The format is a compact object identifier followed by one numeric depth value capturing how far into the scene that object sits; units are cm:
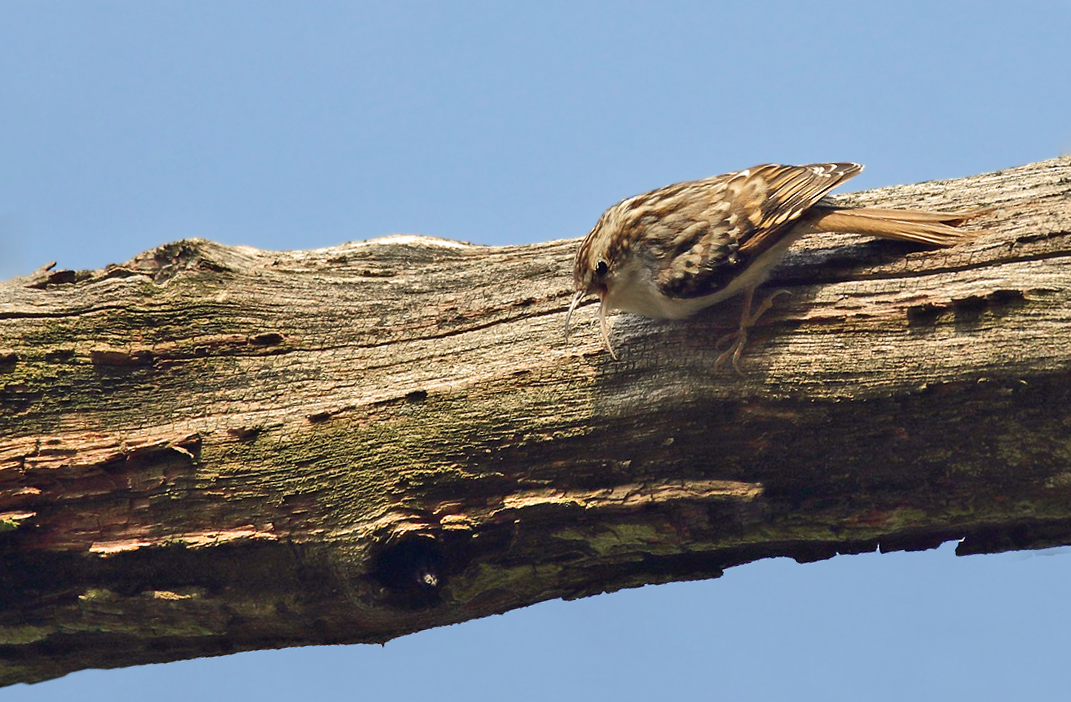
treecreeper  674
